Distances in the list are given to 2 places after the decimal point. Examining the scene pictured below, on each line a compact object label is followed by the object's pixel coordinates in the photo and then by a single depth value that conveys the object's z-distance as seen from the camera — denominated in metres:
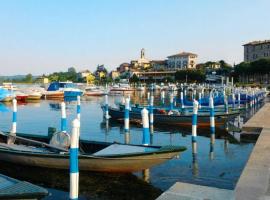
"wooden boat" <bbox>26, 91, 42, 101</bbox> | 60.72
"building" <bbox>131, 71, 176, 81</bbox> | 168.69
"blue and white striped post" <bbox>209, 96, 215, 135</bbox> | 21.06
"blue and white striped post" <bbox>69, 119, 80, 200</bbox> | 8.45
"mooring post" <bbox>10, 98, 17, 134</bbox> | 20.54
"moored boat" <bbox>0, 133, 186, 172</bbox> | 11.54
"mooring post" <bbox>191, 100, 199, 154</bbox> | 17.78
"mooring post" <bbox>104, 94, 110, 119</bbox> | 30.57
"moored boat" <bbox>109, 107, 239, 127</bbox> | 25.81
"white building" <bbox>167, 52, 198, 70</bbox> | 189.00
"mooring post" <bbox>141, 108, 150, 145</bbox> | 14.10
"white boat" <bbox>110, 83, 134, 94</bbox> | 94.60
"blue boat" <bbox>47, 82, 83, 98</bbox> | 65.25
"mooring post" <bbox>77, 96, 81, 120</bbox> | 24.50
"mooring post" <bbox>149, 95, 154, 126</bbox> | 24.15
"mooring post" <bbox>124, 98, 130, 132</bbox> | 19.97
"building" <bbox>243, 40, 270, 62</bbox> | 144.38
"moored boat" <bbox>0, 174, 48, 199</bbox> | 7.19
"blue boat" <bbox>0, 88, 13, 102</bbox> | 53.66
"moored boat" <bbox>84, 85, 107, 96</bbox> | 80.06
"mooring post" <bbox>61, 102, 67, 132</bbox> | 18.92
